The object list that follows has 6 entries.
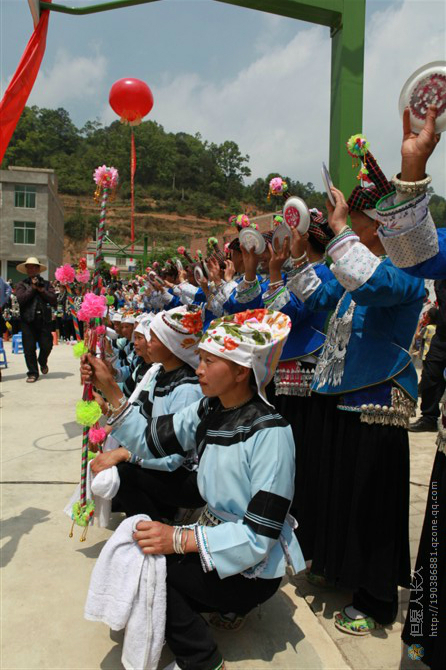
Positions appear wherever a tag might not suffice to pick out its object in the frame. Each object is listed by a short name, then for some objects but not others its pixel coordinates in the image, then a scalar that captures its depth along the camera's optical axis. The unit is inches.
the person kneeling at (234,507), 69.7
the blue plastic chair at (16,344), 489.5
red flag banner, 119.6
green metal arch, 137.6
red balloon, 259.8
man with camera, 332.8
